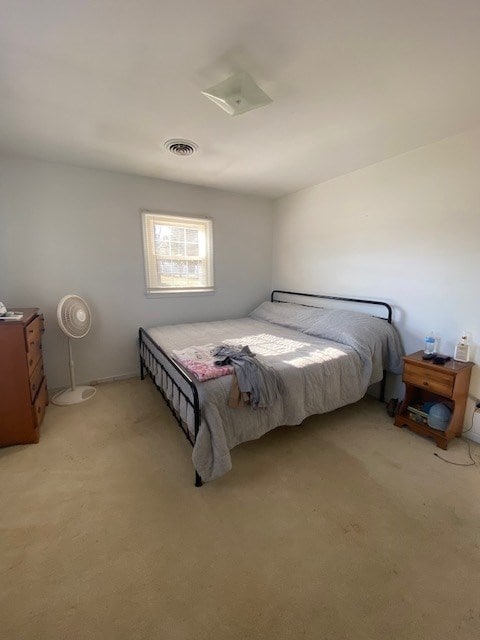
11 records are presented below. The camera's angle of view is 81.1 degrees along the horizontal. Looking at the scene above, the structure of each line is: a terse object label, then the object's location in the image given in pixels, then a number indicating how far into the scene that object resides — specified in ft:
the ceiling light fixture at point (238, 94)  5.39
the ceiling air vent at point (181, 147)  8.24
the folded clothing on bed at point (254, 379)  6.27
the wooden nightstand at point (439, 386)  7.36
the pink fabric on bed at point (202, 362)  6.32
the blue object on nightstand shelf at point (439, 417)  7.63
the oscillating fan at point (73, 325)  9.41
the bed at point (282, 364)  5.90
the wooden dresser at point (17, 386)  7.14
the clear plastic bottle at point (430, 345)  8.25
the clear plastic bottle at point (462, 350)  7.74
